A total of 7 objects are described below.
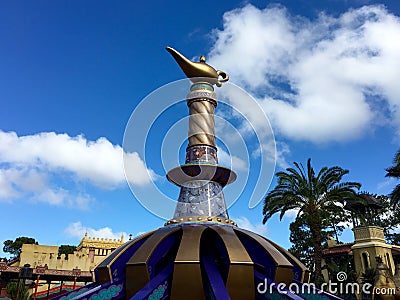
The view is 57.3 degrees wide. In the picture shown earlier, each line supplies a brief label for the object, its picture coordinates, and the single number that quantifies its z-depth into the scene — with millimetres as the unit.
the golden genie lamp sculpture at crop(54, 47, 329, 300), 6859
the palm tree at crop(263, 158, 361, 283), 19828
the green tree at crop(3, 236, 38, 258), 65769
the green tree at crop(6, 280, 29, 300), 30134
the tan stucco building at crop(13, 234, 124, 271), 33094
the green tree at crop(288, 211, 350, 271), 37875
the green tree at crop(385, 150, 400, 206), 20469
